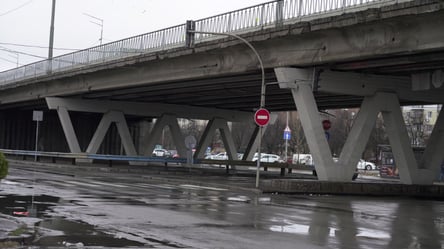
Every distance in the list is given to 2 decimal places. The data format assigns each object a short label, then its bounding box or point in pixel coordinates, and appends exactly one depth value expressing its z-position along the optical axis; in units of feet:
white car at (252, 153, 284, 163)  259.60
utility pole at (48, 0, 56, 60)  165.07
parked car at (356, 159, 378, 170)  250.78
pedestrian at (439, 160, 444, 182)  157.30
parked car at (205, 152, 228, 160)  281.74
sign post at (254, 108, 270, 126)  84.58
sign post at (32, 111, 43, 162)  131.03
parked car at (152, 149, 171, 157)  318.94
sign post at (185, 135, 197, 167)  126.31
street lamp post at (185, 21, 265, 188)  84.74
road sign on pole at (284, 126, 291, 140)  191.21
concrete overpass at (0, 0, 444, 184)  72.90
